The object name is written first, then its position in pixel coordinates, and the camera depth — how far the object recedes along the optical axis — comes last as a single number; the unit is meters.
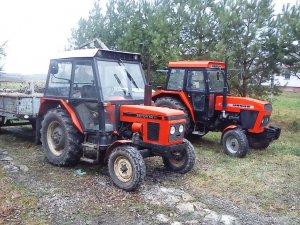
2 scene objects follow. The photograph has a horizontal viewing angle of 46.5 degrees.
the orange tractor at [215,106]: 7.95
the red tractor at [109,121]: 5.46
